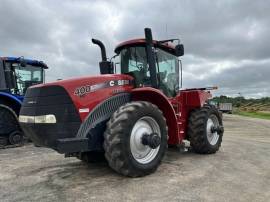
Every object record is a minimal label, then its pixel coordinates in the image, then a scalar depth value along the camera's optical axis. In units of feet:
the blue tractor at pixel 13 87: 22.90
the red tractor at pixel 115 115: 11.25
